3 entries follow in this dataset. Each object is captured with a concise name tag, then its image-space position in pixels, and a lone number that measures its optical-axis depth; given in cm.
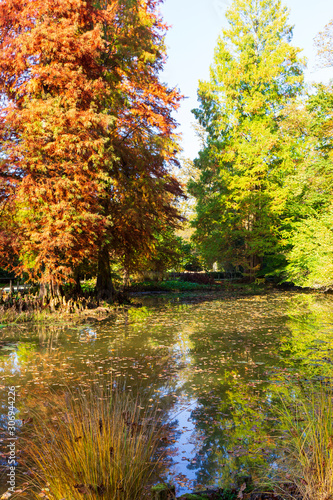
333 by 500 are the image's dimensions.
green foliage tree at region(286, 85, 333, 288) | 1928
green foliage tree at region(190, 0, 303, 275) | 2597
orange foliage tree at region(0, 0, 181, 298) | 1234
